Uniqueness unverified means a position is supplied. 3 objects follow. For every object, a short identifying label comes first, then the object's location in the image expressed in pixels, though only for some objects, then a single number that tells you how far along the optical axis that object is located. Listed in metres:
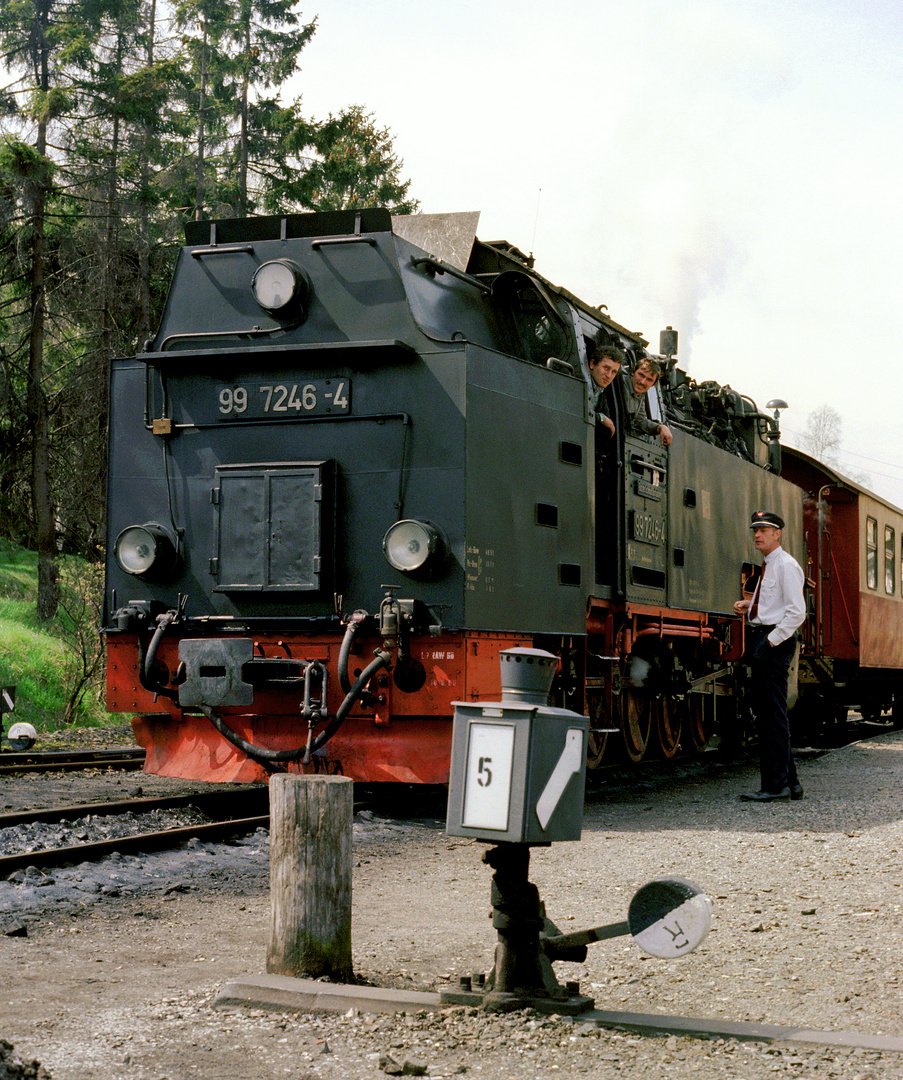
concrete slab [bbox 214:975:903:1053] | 3.58
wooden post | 4.25
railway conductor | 9.27
